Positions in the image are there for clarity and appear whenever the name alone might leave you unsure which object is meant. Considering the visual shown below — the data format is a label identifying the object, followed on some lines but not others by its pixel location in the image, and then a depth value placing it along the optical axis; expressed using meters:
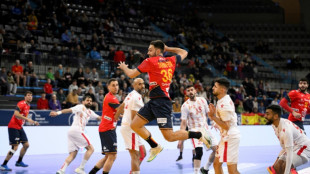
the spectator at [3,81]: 17.42
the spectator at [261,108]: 23.48
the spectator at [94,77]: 20.11
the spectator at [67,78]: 19.20
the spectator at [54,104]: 17.45
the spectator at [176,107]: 20.20
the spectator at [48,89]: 18.22
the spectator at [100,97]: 18.75
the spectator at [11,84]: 17.50
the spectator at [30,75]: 18.37
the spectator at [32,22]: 21.62
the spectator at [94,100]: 18.30
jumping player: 7.38
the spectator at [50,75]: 19.25
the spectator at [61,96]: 18.14
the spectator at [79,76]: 19.33
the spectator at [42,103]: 17.41
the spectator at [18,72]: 17.92
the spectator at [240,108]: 22.61
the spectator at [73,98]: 17.96
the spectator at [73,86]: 18.52
